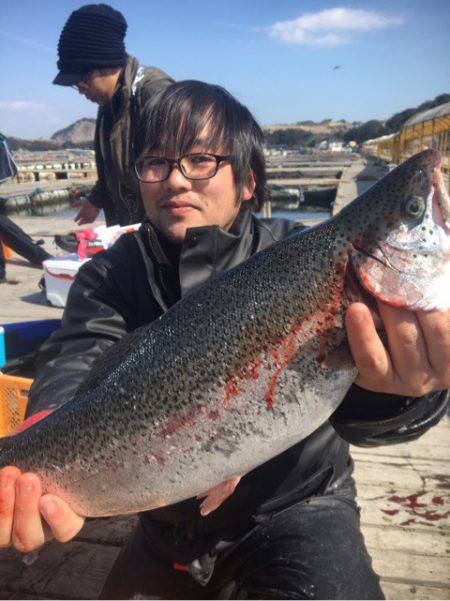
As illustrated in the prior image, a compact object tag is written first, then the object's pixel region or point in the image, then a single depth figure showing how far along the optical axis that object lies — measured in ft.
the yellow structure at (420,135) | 68.44
